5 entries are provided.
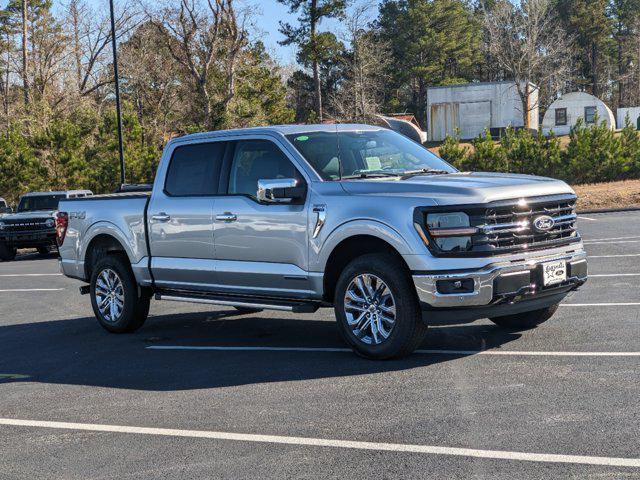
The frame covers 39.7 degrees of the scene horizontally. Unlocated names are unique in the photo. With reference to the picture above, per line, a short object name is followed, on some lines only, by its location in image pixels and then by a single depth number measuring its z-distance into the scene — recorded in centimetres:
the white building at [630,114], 7506
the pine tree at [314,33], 6088
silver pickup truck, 710
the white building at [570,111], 6775
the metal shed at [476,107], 6812
